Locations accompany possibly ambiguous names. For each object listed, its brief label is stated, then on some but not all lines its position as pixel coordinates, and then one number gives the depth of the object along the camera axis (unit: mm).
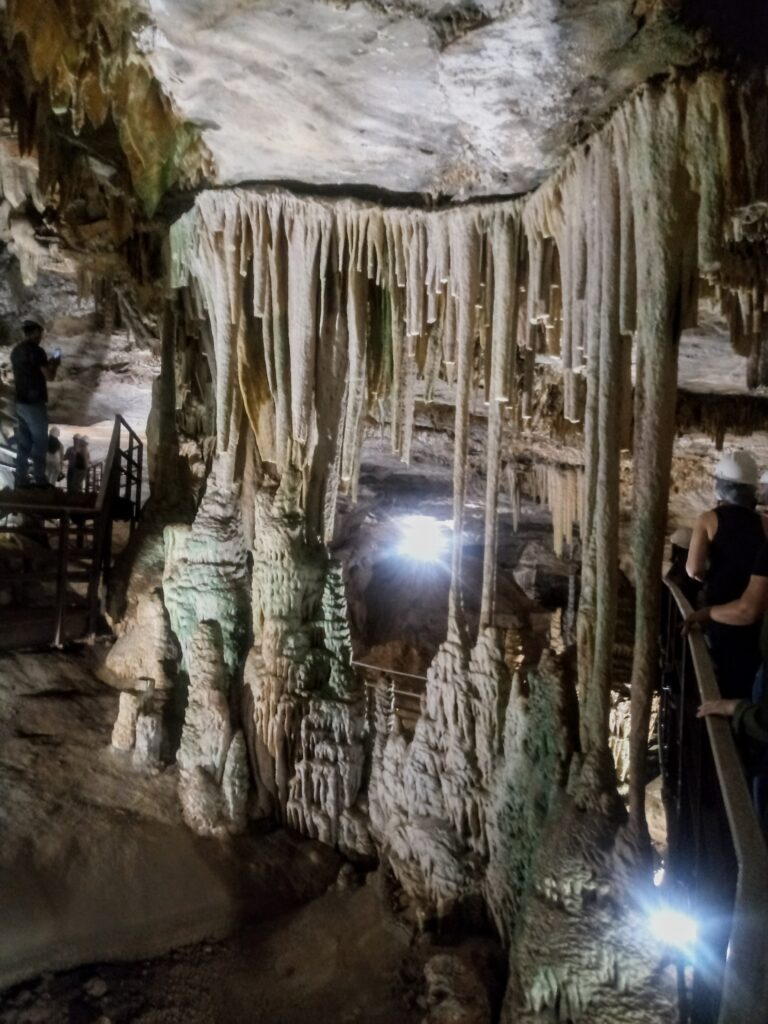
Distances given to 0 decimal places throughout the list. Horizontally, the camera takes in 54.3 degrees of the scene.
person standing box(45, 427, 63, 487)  10283
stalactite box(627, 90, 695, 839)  3363
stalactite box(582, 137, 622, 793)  3623
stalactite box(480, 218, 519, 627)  4578
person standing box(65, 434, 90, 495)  10141
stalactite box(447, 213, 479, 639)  4789
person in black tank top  3146
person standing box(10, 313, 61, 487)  7266
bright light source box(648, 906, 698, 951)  2920
